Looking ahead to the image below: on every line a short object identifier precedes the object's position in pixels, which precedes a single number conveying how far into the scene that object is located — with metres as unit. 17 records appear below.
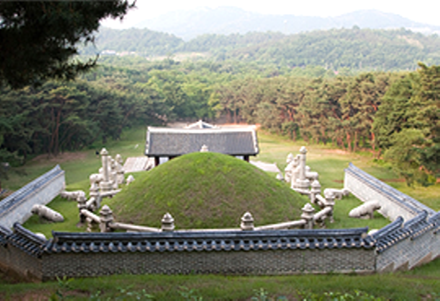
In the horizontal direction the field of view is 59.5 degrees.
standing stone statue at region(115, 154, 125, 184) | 20.33
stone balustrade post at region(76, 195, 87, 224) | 14.15
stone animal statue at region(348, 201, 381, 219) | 15.73
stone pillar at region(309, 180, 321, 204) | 16.66
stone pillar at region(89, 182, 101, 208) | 15.35
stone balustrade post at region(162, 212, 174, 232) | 10.56
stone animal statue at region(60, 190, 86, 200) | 18.98
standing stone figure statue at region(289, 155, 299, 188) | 18.32
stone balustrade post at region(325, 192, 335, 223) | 14.65
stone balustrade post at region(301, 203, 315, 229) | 12.52
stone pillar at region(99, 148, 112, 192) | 17.39
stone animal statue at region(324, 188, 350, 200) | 19.02
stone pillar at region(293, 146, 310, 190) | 17.48
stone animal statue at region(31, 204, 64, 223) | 15.42
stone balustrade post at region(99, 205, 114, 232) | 12.01
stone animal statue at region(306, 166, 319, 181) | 18.97
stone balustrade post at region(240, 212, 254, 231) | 10.87
